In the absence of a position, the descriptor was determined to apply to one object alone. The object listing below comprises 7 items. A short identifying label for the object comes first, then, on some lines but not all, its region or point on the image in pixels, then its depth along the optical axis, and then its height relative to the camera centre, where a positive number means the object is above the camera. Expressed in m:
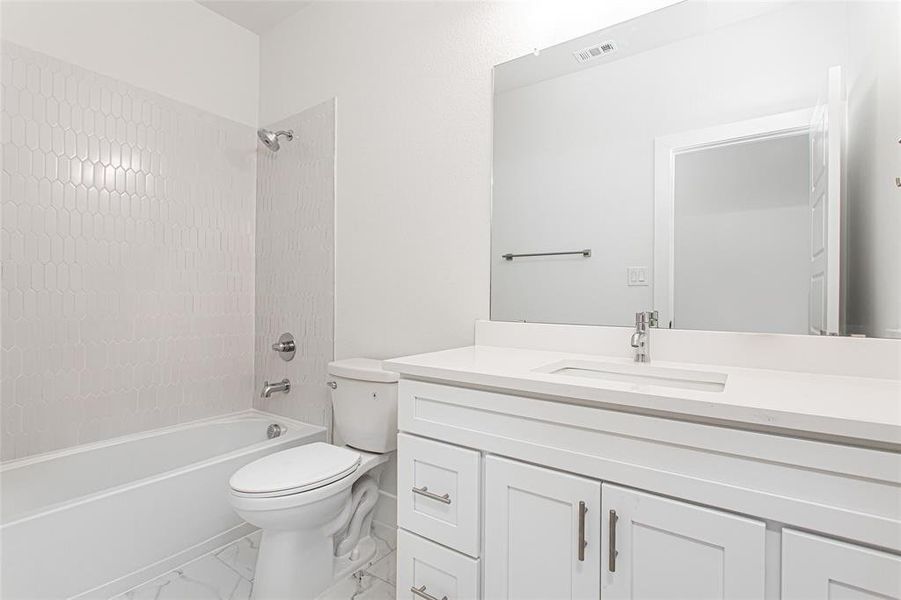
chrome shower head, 2.31 +0.82
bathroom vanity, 0.70 -0.33
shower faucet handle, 2.36 -0.27
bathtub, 1.36 -0.77
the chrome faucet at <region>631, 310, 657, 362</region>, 1.26 -0.11
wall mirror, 1.07 +0.36
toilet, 1.39 -0.64
